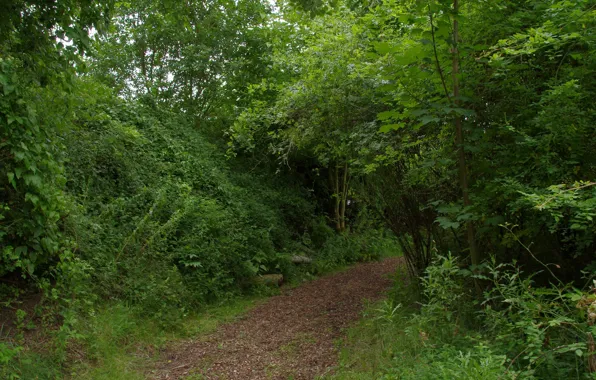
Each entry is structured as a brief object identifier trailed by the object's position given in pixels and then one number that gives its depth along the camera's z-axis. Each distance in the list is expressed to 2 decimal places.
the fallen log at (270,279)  9.63
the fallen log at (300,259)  11.54
